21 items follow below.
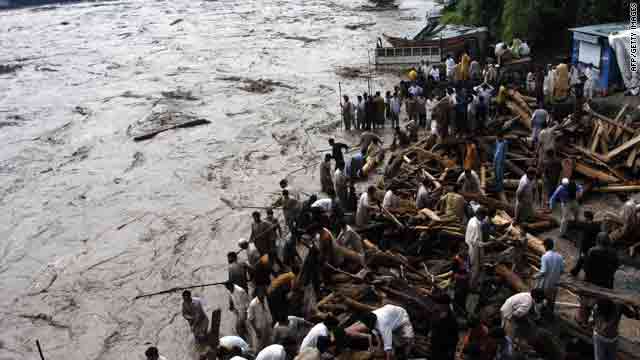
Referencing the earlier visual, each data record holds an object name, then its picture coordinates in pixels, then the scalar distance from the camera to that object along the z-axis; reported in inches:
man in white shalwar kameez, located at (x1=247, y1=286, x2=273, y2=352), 355.3
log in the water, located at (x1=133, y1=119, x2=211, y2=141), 914.1
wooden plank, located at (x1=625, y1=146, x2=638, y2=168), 541.6
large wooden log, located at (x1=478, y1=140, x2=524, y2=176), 570.1
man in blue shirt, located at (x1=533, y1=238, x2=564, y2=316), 351.3
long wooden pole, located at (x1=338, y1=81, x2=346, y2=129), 1044.7
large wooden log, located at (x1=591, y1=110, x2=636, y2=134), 578.9
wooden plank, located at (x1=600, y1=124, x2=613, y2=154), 578.9
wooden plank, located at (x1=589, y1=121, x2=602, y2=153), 580.4
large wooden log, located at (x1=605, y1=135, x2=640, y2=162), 550.6
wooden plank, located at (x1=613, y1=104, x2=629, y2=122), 627.7
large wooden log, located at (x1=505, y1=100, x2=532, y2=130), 661.1
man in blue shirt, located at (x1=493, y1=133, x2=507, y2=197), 535.2
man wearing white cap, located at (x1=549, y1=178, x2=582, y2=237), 454.3
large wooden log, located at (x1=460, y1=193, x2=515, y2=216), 494.0
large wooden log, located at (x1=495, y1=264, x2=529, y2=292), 380.8
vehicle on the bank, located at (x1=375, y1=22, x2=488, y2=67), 1095.0
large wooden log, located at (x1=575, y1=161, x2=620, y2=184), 535.5
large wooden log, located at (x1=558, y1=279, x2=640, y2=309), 329.6
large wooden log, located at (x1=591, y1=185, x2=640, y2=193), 508.8
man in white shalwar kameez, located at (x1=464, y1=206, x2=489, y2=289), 391.2
